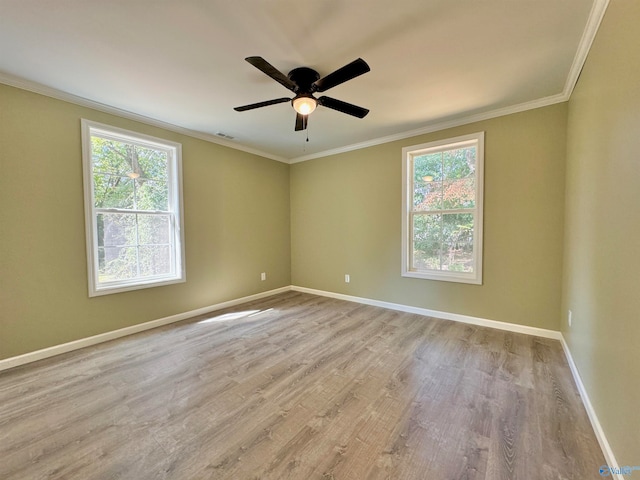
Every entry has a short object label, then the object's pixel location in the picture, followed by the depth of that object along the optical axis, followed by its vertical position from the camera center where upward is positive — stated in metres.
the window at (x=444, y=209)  3.26 +0.29
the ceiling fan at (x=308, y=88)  1.82 +1.08
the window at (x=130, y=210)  2.82 +0.26
